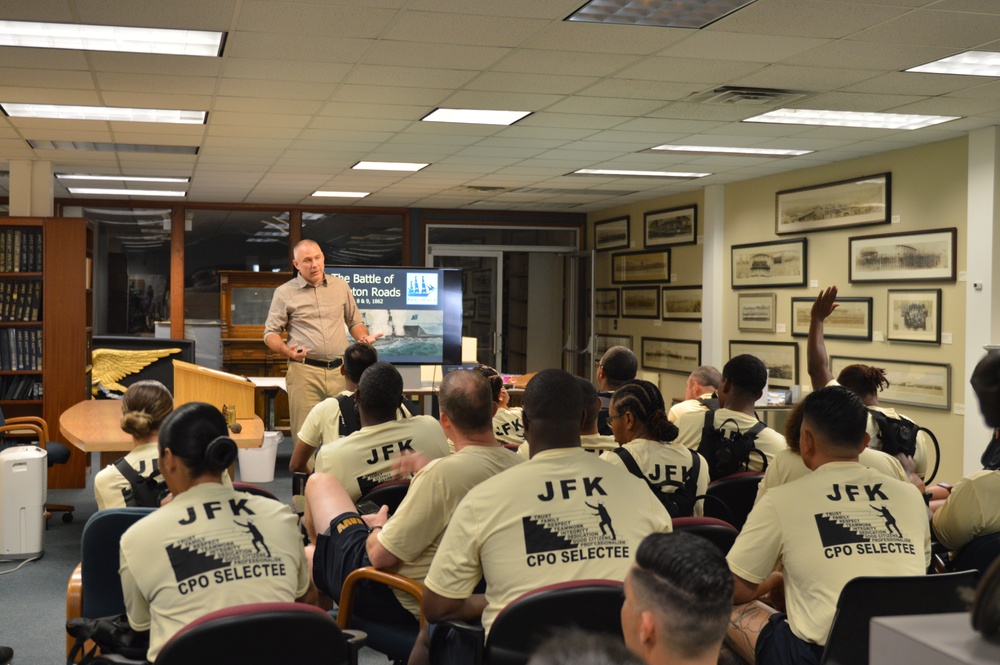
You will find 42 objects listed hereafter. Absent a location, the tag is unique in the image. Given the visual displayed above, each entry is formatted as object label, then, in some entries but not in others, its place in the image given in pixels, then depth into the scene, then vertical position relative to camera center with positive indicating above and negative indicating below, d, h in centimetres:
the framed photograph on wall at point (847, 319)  827 -5
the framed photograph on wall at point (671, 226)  1096 +102
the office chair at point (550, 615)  202 -64
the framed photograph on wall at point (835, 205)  812 +98
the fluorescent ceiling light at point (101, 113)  644 +132
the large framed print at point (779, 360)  930 -46
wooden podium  583 -51
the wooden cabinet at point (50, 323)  757 -14
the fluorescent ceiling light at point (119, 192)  1127 +136
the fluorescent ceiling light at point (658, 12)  425 +135
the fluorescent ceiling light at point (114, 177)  980 +133
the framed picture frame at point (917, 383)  744 -54
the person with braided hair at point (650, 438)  329 -45
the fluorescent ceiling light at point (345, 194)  1125 +136
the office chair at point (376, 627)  277 -94
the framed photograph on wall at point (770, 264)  912 +49
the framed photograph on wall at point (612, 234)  1244 +104
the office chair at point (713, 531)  269 -61
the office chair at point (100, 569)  270 -75
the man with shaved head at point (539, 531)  223 -52
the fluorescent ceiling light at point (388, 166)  896 +135
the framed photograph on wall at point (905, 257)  738 +47
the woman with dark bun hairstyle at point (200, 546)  209 -53
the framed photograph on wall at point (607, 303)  1287 +12
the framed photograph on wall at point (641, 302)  1184 +13
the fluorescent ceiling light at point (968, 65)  510 +137
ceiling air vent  583 +134
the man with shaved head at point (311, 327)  622 -12
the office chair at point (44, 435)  632 -88
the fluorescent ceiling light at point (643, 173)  937 +137
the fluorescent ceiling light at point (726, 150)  794 +137
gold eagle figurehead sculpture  815 -49
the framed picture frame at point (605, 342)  1270 -41
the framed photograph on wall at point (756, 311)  960 +2
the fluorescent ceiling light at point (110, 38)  463 +133
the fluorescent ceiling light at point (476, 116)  654 +134
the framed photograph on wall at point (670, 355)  1097 -51
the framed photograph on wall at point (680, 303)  1092 +11
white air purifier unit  541 -111
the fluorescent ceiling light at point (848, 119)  665 +137
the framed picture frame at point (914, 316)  750 -1
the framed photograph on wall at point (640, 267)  1159 +56
